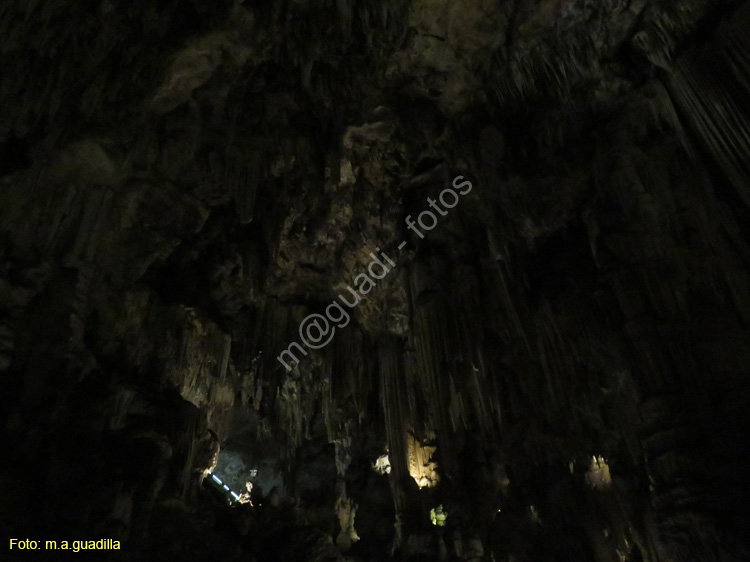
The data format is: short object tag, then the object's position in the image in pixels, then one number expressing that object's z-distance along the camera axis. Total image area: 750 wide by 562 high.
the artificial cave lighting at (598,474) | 11.52
